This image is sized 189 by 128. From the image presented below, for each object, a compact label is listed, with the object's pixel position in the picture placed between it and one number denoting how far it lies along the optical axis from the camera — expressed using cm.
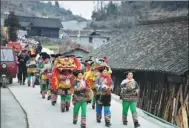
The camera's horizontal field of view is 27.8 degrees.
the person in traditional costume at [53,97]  1357
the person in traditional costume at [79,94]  1031
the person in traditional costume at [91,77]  1214
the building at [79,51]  3623
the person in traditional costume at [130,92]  1041
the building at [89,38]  5097
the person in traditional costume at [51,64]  1463
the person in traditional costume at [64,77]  1227
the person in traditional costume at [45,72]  1496
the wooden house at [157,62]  1784
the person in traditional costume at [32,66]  1861
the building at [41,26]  5053
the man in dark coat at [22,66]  1958
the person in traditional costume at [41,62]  1562
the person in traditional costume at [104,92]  1036
